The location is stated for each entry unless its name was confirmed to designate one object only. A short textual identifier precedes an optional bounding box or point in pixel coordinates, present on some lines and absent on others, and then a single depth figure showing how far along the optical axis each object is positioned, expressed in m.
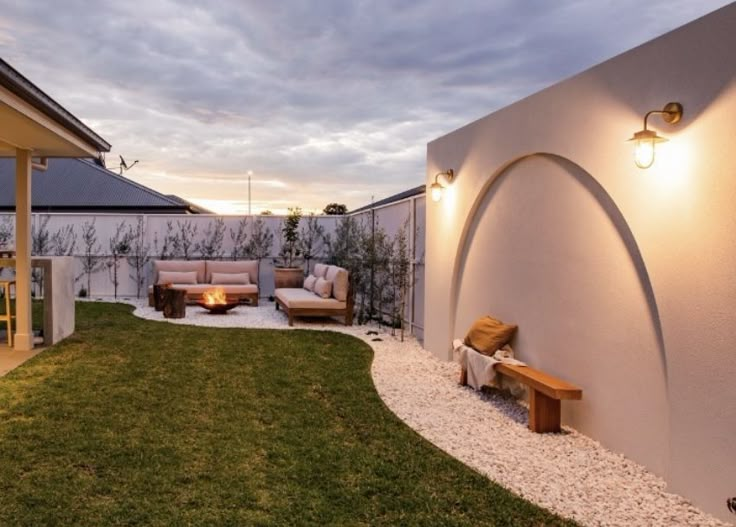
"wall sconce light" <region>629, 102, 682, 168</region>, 3.40
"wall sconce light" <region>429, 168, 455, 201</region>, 7.24
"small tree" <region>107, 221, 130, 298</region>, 14.52
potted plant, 14.56
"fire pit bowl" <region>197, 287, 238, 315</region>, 11.27
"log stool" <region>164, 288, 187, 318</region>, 10.73
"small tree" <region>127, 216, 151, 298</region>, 14.58
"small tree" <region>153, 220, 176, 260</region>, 14.80
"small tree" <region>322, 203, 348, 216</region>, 31.51
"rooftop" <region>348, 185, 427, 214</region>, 13.89
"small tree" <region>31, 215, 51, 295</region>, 14.63
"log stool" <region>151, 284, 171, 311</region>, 11.61
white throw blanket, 5.44
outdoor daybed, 10.15
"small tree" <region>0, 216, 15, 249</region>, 14.47
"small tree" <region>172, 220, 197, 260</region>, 14.86
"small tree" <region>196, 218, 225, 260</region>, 14.97
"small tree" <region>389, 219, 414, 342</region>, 9.09
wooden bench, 4.46
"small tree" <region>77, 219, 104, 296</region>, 14.56
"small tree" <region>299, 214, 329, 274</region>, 14.95
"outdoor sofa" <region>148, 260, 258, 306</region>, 12.70
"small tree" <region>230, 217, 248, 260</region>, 15.00
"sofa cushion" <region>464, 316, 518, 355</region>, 5.68
